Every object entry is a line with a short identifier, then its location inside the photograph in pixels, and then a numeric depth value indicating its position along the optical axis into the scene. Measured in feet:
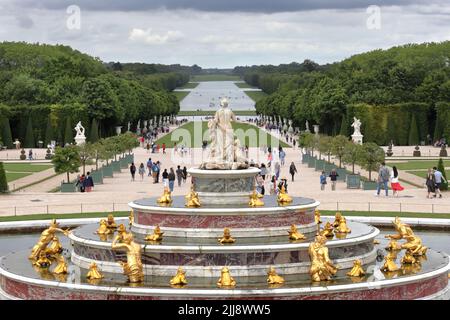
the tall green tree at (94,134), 332.19
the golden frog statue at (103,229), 95.26
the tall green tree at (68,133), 327.47
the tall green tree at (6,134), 327.06
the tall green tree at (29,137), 335.26
